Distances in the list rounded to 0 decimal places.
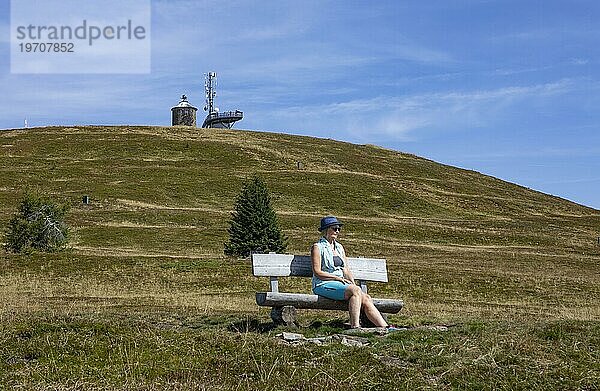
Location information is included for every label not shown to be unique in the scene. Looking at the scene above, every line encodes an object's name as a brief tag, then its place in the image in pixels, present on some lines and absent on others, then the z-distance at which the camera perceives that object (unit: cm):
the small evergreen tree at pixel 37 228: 4288
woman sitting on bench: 1273
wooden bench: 1323
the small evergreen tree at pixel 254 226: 4619
